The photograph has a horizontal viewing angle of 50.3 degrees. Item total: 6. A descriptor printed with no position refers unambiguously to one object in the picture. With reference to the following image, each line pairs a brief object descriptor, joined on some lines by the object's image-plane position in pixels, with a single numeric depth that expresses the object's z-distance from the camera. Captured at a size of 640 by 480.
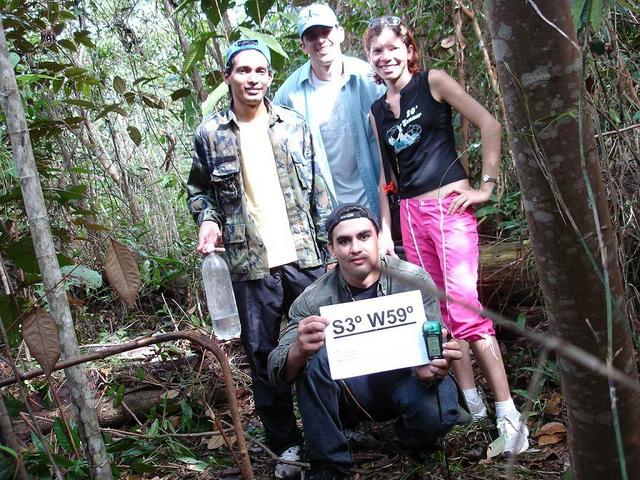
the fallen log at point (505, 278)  3.49
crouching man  2.75
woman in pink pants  2.91
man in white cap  3.33
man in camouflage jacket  3.06
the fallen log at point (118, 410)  3.75
